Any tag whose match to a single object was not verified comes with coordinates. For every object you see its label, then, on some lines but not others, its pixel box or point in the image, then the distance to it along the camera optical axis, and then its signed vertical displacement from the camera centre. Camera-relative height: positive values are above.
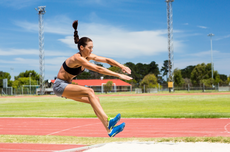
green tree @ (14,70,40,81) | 98.62 +5.01
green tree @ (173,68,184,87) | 75.62 +2.37
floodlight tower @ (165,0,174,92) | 54.44 +10.87
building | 75.88 +0.60
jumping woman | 4.75 +0.12
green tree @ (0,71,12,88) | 89.79 +3.92
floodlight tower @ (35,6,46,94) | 55.35 +14.18
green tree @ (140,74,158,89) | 59.44 +0.83
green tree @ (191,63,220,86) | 71.06 +3.42
